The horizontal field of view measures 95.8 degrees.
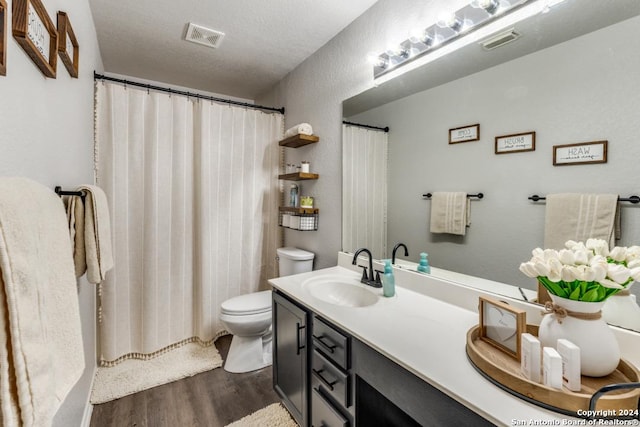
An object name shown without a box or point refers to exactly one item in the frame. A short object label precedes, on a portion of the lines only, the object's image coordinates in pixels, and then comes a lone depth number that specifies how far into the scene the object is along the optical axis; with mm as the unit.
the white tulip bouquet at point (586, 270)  705
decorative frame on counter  834
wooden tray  630
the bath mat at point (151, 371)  1895
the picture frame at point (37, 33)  702
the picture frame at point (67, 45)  1065
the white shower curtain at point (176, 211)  2104
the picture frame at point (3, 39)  612
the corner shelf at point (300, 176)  2229
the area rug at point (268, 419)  1628
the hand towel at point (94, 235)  1147
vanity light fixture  1133
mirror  882
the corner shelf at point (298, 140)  2191
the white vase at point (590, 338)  727
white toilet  2031
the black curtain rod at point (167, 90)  1989
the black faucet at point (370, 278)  1561
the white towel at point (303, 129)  2203
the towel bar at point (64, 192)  1056
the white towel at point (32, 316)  422
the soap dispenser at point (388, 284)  1423
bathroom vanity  766
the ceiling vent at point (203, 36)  1961
